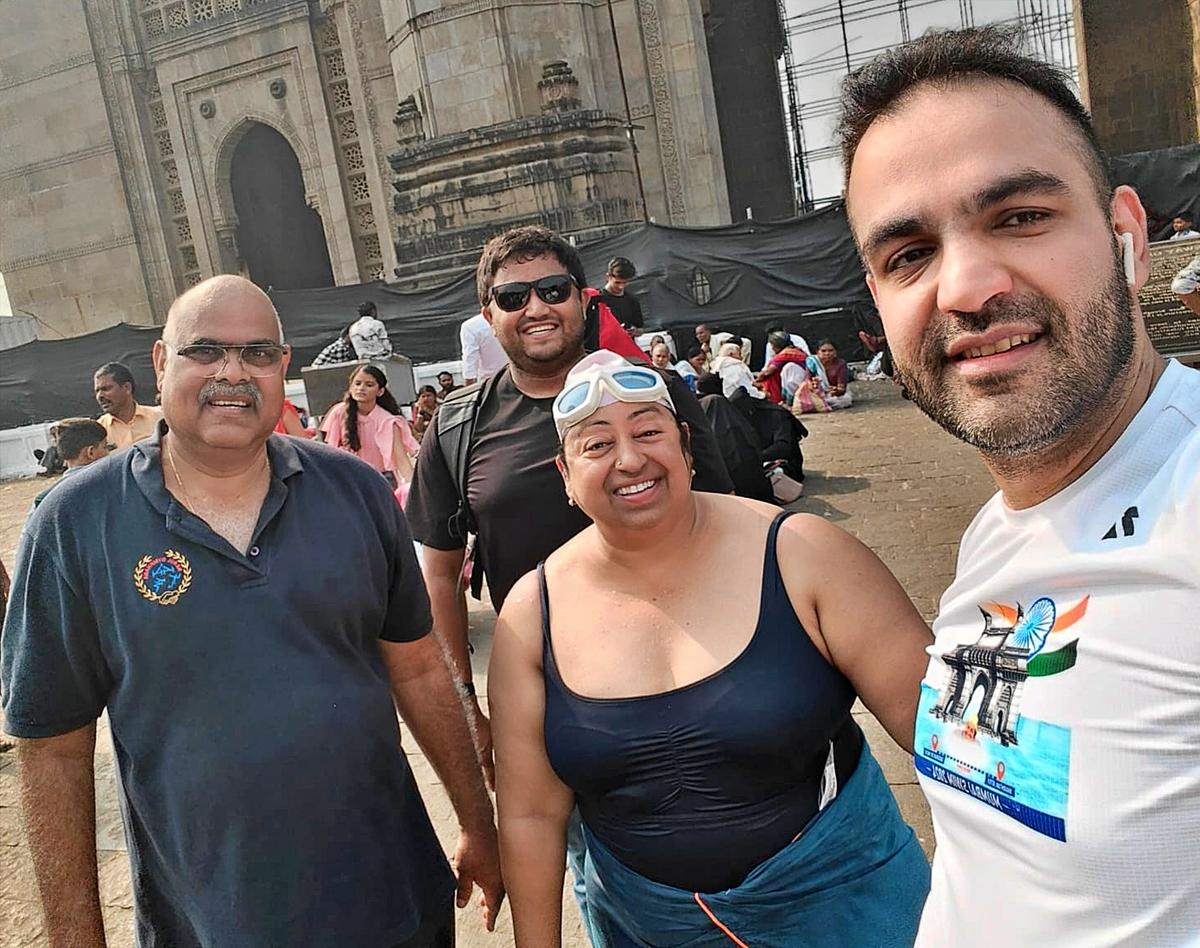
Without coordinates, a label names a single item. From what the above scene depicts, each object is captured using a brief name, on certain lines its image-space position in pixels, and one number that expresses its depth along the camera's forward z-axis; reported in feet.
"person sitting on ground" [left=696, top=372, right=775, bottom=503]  19.27
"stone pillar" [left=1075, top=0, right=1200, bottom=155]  54.13
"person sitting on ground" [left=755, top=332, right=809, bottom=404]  36.76
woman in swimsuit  5.45
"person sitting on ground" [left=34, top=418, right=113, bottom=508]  19.33
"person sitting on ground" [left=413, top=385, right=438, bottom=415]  32.22
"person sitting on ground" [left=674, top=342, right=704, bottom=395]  33.54
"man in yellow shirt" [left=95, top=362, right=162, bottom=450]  19.74
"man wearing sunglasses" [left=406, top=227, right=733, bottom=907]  8.36
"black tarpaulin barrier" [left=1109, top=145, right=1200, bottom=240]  38.75
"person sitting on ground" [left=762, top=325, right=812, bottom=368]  37.68
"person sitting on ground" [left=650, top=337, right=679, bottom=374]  34.22
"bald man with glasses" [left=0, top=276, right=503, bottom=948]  5.83
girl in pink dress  19.99
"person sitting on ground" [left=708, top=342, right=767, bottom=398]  27.73
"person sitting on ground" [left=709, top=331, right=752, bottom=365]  38.65
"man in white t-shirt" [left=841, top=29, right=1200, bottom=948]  3.08
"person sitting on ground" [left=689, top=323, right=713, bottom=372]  39.96
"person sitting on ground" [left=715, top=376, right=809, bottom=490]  25.40
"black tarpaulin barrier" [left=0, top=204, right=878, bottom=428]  41.11
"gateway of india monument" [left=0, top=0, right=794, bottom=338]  43.04
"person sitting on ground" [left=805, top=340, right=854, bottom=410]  36.86
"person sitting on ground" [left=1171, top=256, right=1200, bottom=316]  20.08
